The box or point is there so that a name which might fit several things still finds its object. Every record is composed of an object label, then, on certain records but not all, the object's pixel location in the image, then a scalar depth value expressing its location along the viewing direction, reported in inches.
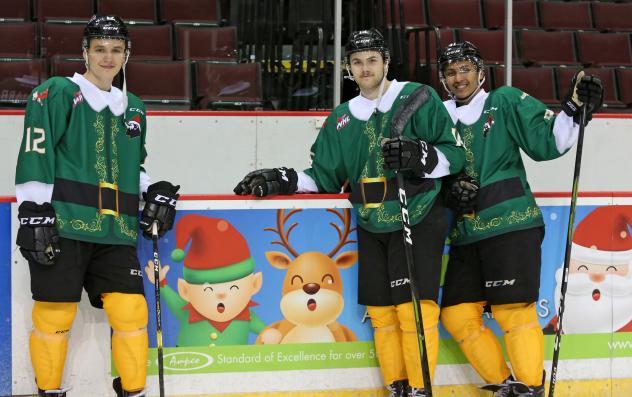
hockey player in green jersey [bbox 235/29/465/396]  228.1
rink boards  233.6
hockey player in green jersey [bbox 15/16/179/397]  212.5
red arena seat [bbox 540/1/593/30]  502.5
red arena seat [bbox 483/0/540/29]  469.1
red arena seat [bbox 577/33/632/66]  479.8
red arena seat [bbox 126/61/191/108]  392.8
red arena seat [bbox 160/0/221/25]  446.0
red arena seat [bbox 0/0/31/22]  420.1
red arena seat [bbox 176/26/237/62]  422.9
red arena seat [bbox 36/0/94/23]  422.6
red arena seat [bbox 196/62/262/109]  398.6
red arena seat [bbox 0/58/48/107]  381.4
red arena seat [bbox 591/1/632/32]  506.0
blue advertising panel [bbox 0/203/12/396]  231.8
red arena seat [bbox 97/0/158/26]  424.8
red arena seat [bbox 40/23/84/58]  401.7
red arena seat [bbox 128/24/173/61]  418.3
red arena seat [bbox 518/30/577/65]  469.7
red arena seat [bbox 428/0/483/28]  479.2
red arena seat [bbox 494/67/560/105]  438.0
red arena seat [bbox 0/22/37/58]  400.8
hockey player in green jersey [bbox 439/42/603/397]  231.5
